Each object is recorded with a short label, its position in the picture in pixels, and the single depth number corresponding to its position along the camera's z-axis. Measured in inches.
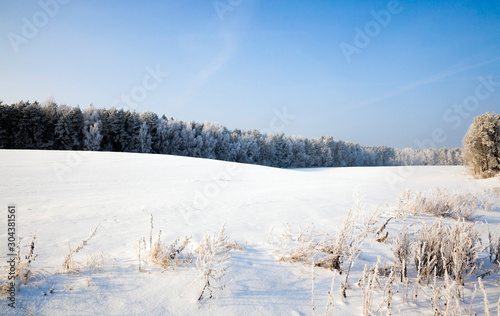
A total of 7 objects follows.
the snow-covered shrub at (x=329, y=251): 97.0
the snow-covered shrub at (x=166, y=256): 89.9
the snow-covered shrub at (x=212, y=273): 74.8
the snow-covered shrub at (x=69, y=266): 80.4
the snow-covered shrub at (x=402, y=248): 96.9
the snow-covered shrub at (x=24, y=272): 70.4
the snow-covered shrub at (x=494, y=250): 108.9
